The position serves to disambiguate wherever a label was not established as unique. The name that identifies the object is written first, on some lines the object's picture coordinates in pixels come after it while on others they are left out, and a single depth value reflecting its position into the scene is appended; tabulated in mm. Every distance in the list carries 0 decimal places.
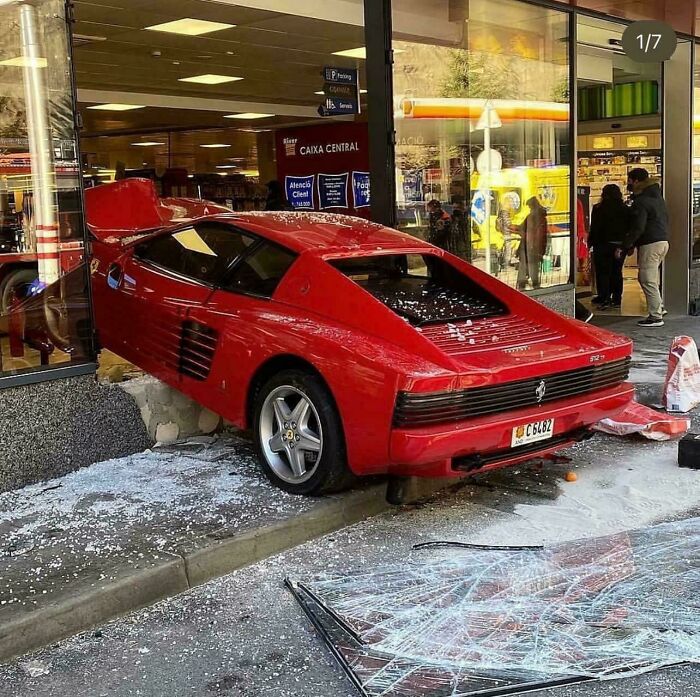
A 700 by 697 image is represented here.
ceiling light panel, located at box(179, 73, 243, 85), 15102
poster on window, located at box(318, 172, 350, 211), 17969
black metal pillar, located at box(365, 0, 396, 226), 8422
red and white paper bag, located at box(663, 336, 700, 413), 7297
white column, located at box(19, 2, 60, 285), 5613
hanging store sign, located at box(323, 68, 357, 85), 12023
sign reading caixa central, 17844
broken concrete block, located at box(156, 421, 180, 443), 6215
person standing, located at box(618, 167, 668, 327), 11500
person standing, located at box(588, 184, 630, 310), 13562
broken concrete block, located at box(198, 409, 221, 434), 6488
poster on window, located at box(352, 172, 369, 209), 17703
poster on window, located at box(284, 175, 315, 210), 18469
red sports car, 4617
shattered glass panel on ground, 3393
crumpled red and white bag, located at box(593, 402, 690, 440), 6609
